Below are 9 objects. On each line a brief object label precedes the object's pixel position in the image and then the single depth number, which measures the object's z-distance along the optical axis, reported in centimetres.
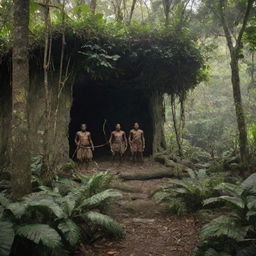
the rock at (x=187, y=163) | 1187
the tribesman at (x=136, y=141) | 1195
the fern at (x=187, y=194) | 728
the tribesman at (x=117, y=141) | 1187
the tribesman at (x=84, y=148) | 1091
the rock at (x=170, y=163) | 1131
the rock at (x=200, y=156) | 1496
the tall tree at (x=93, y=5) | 1517
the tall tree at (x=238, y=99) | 1062
